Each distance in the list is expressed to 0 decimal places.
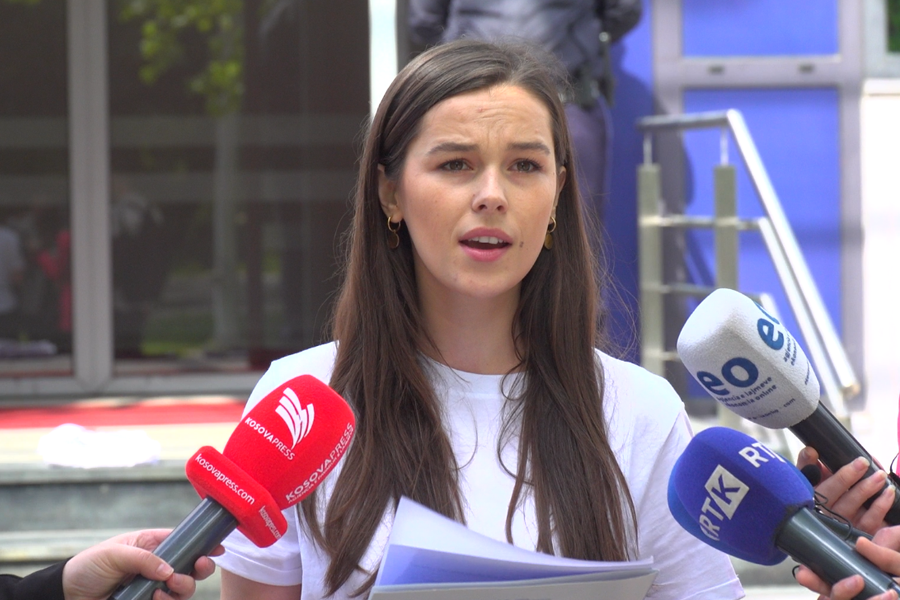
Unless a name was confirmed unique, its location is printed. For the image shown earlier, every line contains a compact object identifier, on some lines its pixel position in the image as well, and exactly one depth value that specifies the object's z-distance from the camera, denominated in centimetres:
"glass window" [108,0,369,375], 639
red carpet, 513
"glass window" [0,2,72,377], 611
